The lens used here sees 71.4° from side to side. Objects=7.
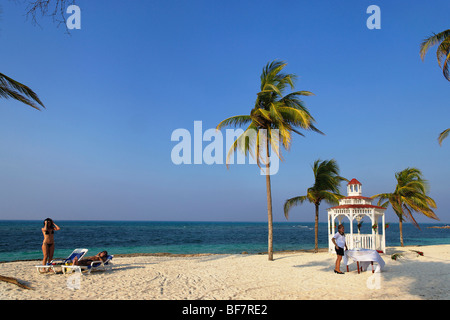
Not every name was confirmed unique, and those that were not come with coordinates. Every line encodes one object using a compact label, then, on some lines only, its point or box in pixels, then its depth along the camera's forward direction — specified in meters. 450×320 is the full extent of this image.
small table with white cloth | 9.94
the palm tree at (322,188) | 18.83
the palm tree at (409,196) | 19.08
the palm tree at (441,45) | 12.45
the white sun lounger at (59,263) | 9.88
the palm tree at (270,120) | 13.58
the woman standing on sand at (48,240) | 10.30
